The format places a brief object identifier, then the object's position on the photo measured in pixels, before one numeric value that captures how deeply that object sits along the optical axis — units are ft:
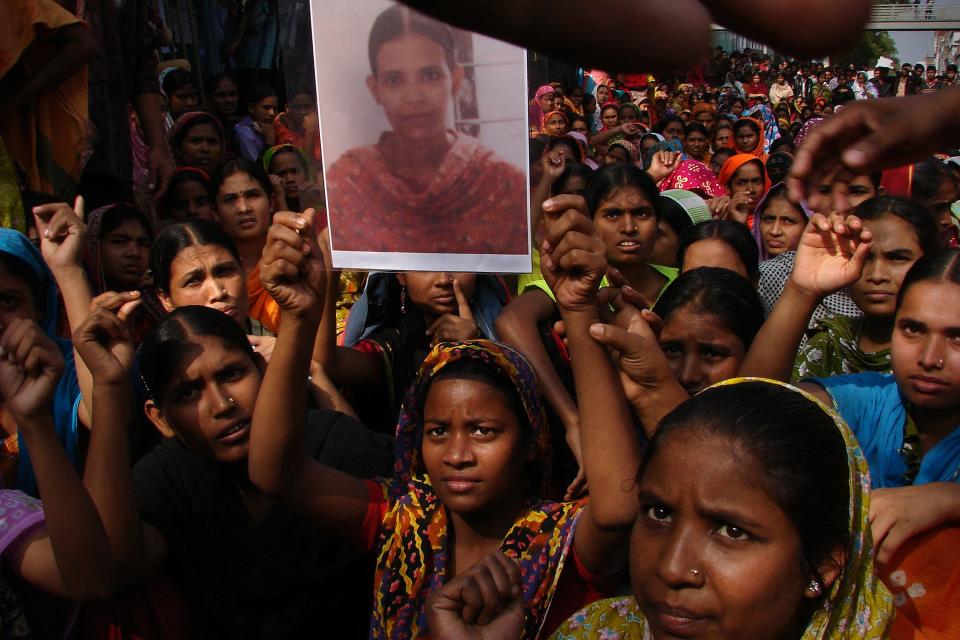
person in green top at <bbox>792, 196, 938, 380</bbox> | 8.90
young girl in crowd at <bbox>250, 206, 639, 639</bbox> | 5.95
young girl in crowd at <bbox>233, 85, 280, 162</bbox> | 21.20
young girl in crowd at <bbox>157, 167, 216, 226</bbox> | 14.20
